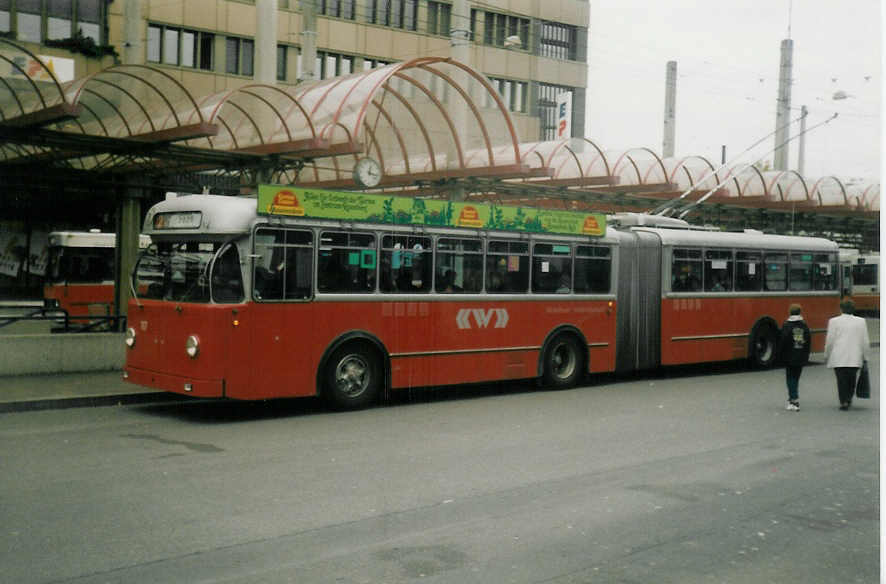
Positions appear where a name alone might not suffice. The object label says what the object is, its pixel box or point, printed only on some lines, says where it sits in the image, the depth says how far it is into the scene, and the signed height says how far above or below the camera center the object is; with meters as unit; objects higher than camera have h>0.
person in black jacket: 13.08 -0.63
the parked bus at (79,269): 27.52 +0.30
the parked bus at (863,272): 22.82 +0.91
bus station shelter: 15.14 +2.64
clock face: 18.03 +2.18
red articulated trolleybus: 11.62 -0.07
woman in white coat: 12.57 -0.54
